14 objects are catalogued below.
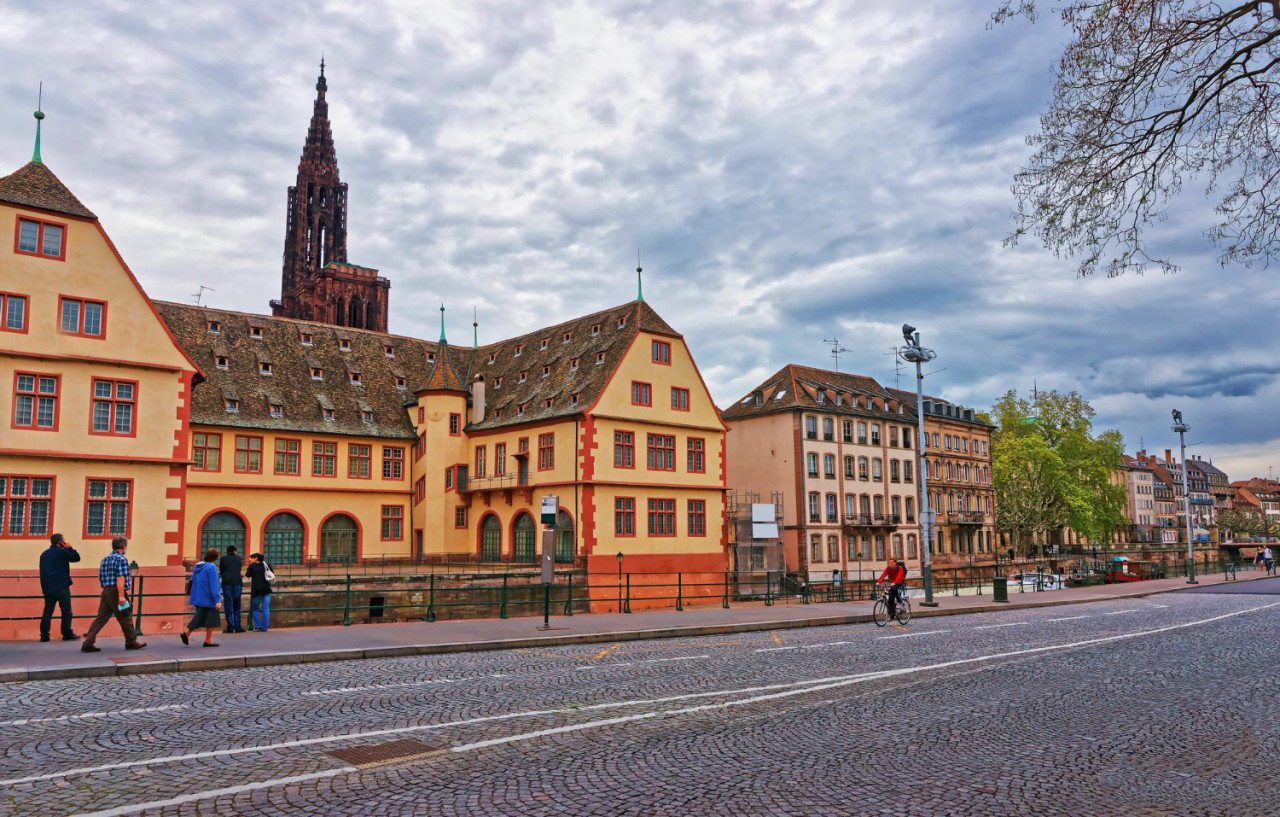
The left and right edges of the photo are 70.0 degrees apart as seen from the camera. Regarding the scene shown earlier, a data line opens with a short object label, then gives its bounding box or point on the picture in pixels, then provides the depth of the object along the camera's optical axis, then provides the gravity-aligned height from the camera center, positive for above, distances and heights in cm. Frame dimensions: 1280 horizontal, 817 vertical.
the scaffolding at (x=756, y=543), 5123 -126
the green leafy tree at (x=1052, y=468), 7538 +427
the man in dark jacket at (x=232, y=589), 1847 -128
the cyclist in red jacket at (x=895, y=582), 2330 -159
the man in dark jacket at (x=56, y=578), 1616 -89
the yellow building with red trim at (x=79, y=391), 2488 +383
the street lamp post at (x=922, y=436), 2817 +265
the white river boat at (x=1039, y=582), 4206 -357
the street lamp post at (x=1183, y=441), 4723 +401
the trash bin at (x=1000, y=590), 3190 -247
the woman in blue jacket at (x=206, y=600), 1623 -133
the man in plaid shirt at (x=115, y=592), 1468 -107
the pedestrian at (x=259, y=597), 1925 -152
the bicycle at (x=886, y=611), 2330 -234
